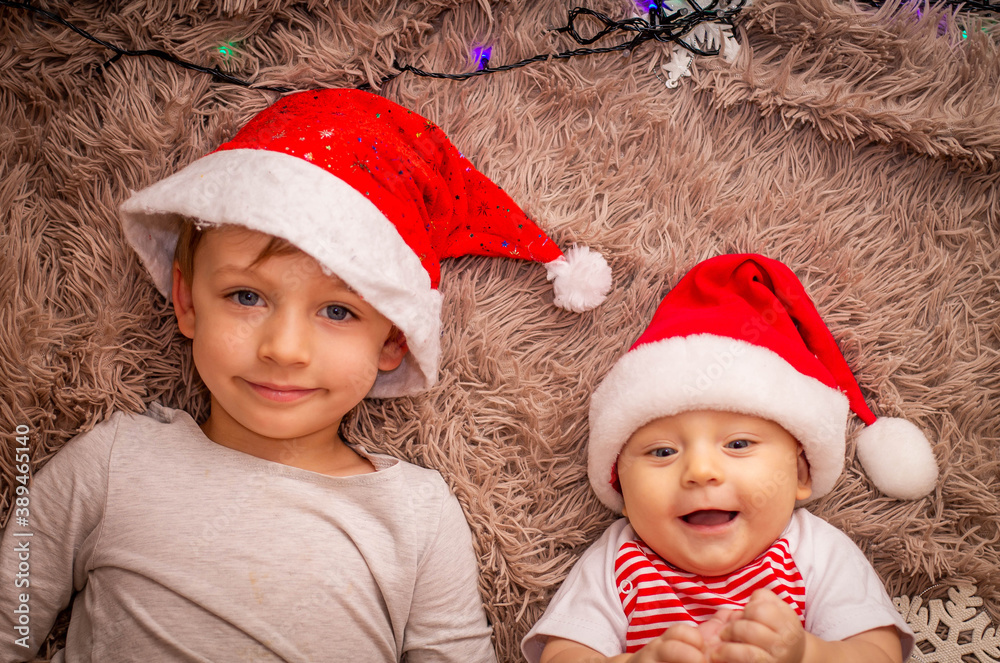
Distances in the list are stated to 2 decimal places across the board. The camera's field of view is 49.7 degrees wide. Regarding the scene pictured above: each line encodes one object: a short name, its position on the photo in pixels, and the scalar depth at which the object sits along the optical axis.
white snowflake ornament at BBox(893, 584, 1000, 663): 0.67
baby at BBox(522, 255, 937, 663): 0.62
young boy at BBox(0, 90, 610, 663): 0.62
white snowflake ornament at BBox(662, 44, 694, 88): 0.73
